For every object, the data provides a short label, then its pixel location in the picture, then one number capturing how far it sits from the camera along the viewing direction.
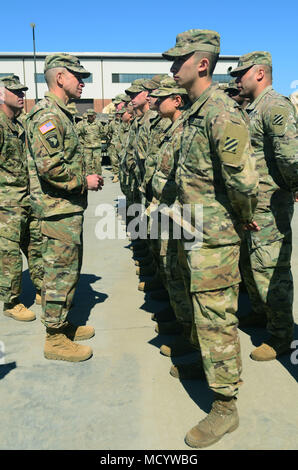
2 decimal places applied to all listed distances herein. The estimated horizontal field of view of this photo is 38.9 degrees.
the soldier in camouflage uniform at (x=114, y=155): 15.39
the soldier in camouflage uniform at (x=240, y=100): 4.87
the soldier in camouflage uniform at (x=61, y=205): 3.26
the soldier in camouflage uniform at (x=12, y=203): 4.17
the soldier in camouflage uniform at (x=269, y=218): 3.19
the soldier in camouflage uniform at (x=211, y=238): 2.36
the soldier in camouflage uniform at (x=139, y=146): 4.97
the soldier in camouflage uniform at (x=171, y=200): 3.28
